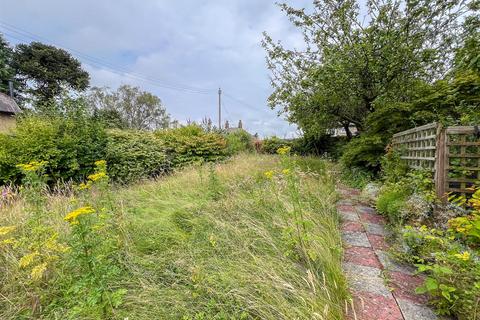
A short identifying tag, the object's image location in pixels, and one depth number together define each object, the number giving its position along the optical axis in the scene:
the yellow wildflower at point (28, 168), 2.05
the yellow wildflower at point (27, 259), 1.61
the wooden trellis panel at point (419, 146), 3.29
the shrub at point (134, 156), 5.78
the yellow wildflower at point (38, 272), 1.60
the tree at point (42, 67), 21.12
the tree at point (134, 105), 22.34
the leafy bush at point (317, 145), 12.55
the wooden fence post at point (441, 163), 2.91
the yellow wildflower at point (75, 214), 1.35
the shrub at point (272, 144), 14.24
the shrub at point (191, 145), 7.71
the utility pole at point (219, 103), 23.43
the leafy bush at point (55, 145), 4.67
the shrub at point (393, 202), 2.86
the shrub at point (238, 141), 10.16
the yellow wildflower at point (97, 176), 2.27
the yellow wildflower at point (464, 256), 1.50
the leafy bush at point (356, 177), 5.46
